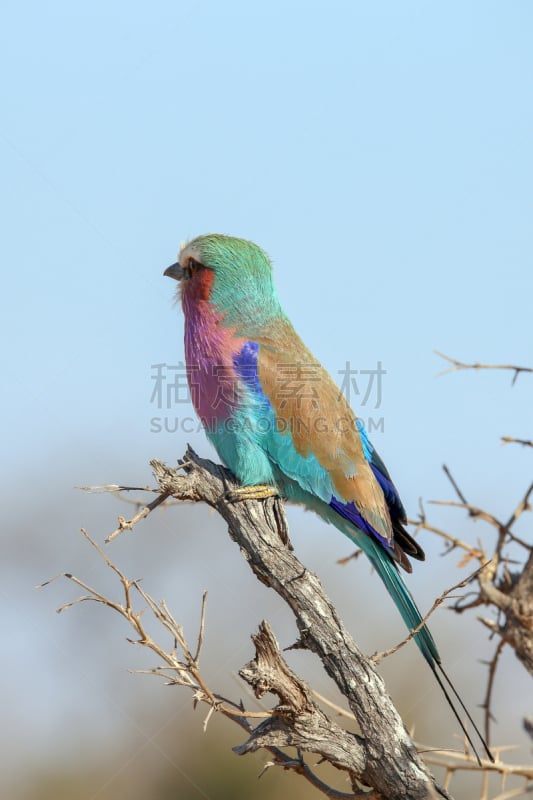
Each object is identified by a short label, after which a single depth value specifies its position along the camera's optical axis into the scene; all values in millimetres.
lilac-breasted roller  8820
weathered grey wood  6488
